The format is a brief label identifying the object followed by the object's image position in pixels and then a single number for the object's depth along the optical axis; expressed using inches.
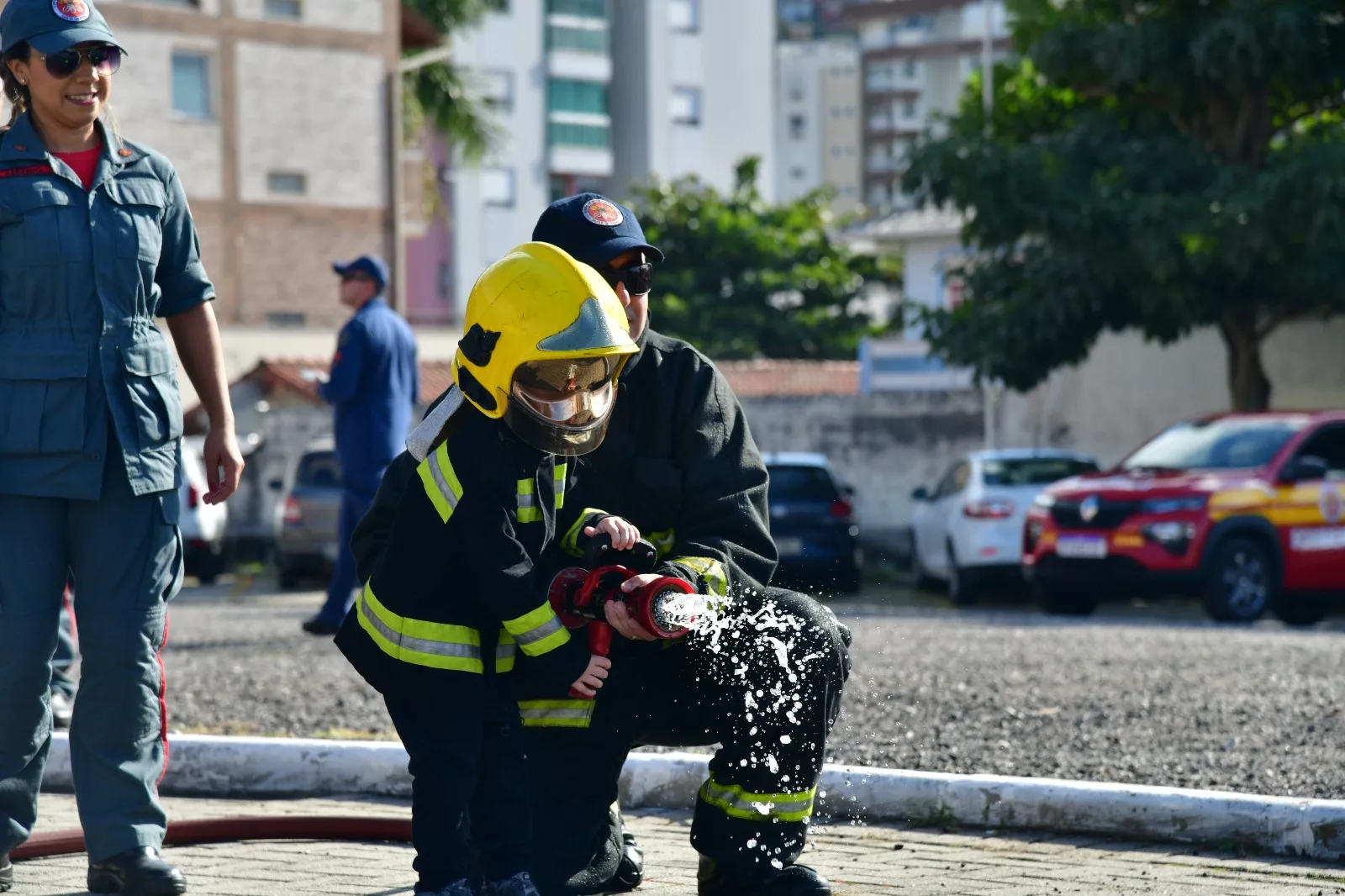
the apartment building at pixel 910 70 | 4734.3
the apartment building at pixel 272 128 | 1496.1
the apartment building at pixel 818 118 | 4660.4
